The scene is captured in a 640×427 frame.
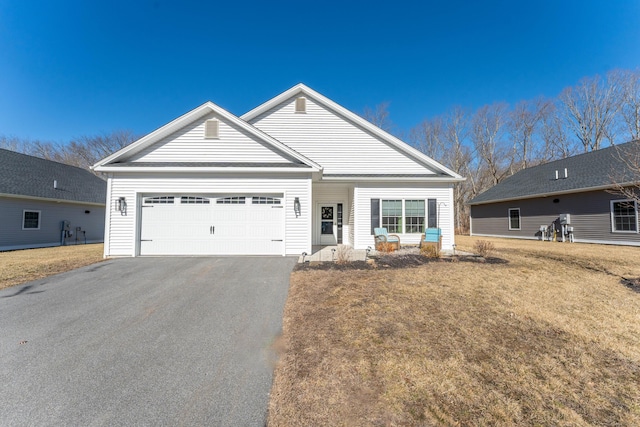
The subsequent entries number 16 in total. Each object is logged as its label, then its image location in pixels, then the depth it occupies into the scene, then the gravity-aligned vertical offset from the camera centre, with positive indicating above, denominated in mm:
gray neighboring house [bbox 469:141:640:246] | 12742 +1278
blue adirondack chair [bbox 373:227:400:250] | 10281 -476
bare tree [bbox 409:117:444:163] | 30719 +10078
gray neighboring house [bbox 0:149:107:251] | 13008 +1176
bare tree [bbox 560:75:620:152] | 24031 +10354
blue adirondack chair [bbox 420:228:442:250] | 9852 -457
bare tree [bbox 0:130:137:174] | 32031 +9456
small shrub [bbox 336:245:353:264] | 8023 -999
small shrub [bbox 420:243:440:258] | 8948 -901
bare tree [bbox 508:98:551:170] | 27391 +9510
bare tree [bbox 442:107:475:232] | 29344 +7691
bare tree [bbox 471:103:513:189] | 28328 +8583
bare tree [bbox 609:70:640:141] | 21500 +10543
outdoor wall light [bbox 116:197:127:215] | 9008 +689
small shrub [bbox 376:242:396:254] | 10008 -827
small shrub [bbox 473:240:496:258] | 9695 -889
